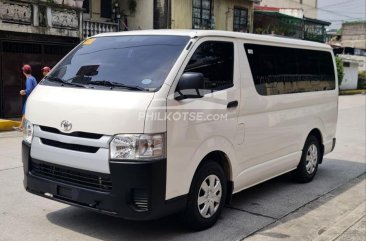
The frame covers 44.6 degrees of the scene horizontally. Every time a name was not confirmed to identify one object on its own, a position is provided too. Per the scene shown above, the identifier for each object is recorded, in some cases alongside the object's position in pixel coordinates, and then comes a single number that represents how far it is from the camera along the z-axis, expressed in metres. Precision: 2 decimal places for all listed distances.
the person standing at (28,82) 10.52
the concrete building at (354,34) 56.12
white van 3.88
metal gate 14.39
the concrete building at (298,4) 42.00
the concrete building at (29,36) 13.97
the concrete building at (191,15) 20.95
